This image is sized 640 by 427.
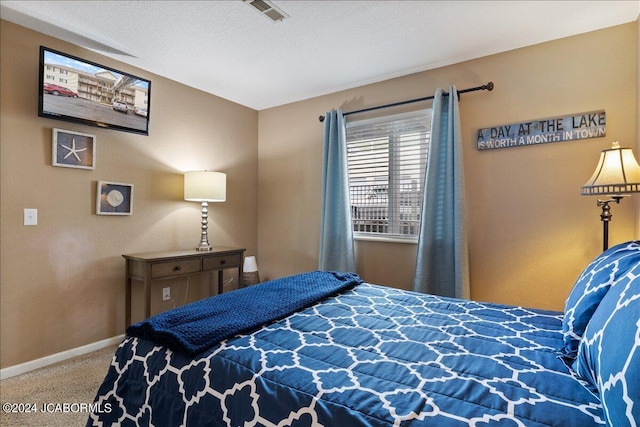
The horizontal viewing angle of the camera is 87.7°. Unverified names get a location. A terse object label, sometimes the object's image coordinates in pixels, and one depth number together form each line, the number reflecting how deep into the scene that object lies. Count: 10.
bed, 0.82
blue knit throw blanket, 1.24
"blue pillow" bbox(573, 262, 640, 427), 0.67
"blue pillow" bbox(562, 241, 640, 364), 1.12
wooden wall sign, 2.37
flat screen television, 2.41
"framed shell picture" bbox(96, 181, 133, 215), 2.78
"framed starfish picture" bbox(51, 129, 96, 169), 2.52
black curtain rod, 2.75
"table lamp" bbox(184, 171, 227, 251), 3.13
